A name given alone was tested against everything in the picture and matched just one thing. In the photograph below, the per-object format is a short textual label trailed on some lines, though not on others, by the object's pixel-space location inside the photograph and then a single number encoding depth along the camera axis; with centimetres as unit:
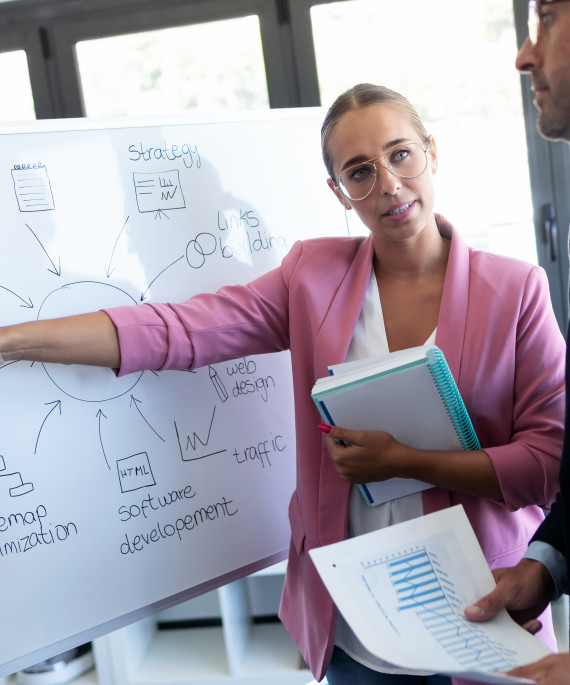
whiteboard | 133
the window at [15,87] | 265
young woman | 120
